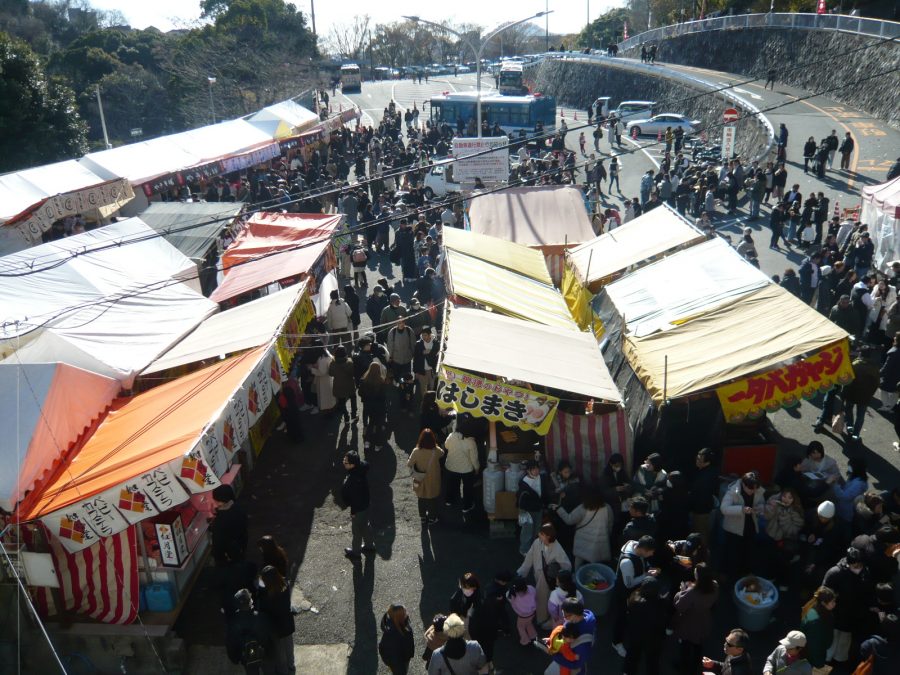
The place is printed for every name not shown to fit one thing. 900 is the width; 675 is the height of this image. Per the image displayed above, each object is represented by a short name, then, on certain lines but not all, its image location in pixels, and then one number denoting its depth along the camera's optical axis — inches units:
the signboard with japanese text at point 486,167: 734.5
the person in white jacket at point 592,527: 263.1
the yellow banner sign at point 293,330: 353.7
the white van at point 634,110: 1398.9
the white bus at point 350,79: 2338.8
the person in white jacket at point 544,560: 238.8
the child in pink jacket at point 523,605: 232.2
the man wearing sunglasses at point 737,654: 191.3
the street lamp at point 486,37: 777.8
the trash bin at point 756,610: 246.8
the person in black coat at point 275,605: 227.5
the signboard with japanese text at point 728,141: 880.9
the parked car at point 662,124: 1241.4
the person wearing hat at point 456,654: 197.0
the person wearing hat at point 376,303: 478.6
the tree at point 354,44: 3649.1
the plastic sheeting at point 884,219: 512.1
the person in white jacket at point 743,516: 262.2
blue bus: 1330.0
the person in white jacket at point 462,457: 308.2
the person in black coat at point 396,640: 212.8
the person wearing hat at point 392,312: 445.1
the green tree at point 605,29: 2802.7
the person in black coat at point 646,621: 213.0
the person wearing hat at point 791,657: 192.9
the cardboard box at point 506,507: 303.7
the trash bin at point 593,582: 258.2
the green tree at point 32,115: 967.6
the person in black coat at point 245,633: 219.3
